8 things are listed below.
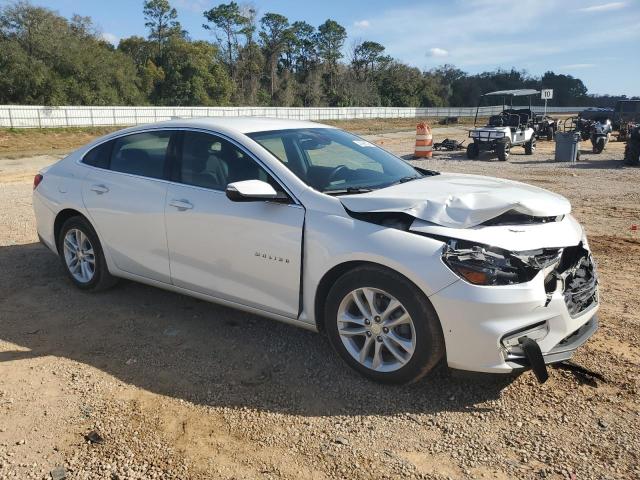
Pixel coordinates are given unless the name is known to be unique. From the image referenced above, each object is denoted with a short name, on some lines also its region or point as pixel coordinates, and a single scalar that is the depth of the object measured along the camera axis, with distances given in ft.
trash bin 59.06
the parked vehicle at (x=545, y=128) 82.89
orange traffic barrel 61.31
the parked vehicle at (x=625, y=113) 91.82
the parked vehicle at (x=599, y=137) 65.77
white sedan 10.50
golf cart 60.90
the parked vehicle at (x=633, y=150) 54.03
